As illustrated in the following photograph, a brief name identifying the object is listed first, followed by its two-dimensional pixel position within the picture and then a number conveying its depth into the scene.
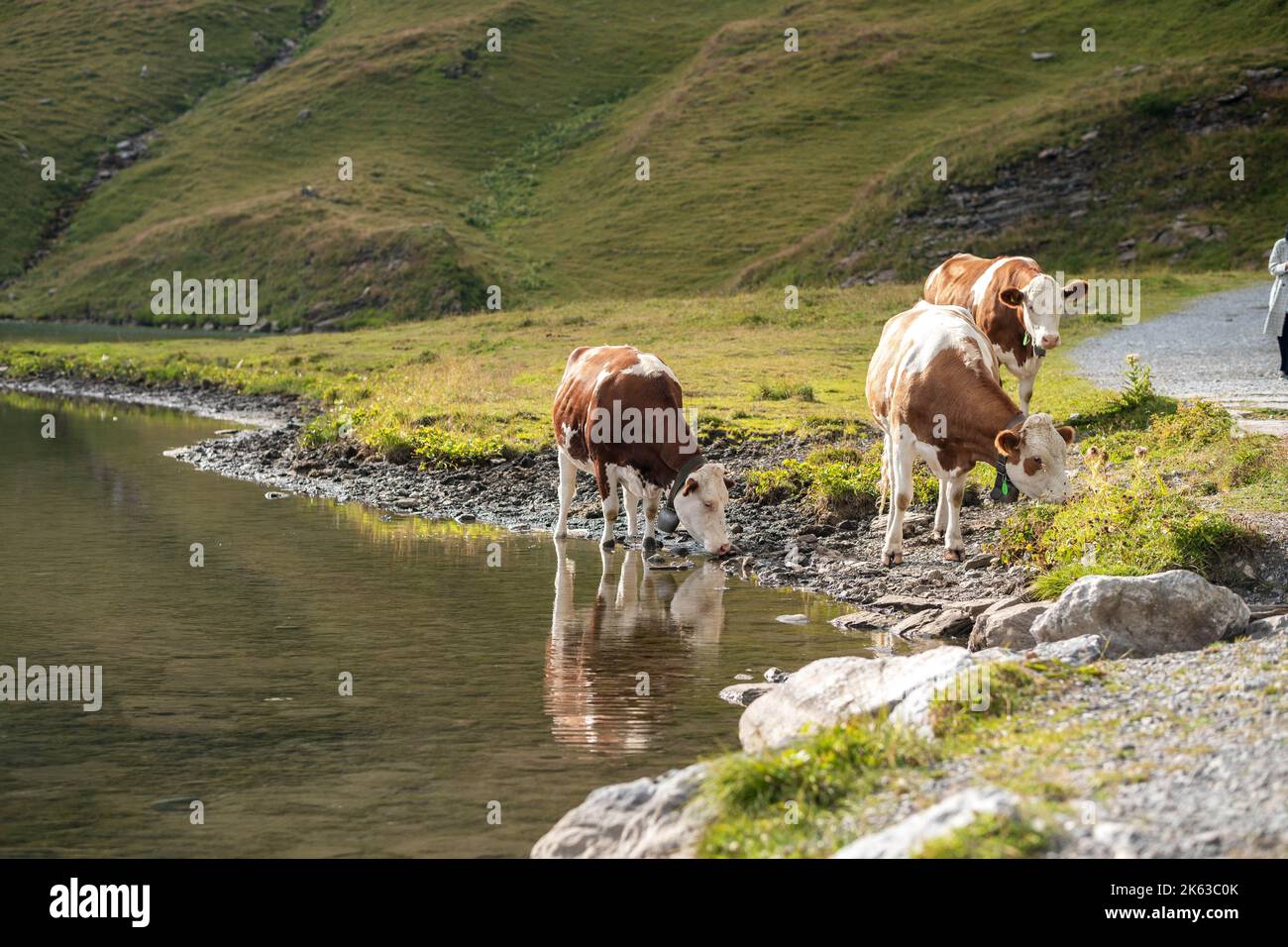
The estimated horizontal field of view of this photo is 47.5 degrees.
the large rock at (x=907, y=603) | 15.41
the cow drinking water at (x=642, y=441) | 17.64
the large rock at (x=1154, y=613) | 11.90
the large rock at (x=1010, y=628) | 13.05
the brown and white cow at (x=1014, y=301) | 19.64
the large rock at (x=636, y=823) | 8.30
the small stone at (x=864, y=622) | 15.26
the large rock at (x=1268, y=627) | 11.68
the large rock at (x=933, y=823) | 7.21
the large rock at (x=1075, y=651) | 11.13
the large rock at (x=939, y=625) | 14.57
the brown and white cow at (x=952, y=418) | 15.37
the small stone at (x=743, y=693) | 12.62
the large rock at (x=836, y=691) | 10.40
